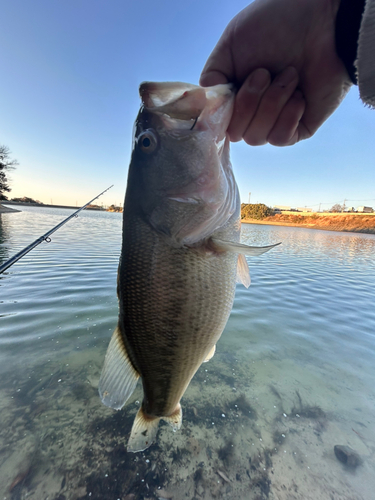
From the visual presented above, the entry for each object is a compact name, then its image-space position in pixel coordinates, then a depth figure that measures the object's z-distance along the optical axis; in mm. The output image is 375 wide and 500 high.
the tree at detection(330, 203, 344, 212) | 102438
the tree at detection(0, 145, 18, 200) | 44594
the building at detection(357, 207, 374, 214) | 87238
